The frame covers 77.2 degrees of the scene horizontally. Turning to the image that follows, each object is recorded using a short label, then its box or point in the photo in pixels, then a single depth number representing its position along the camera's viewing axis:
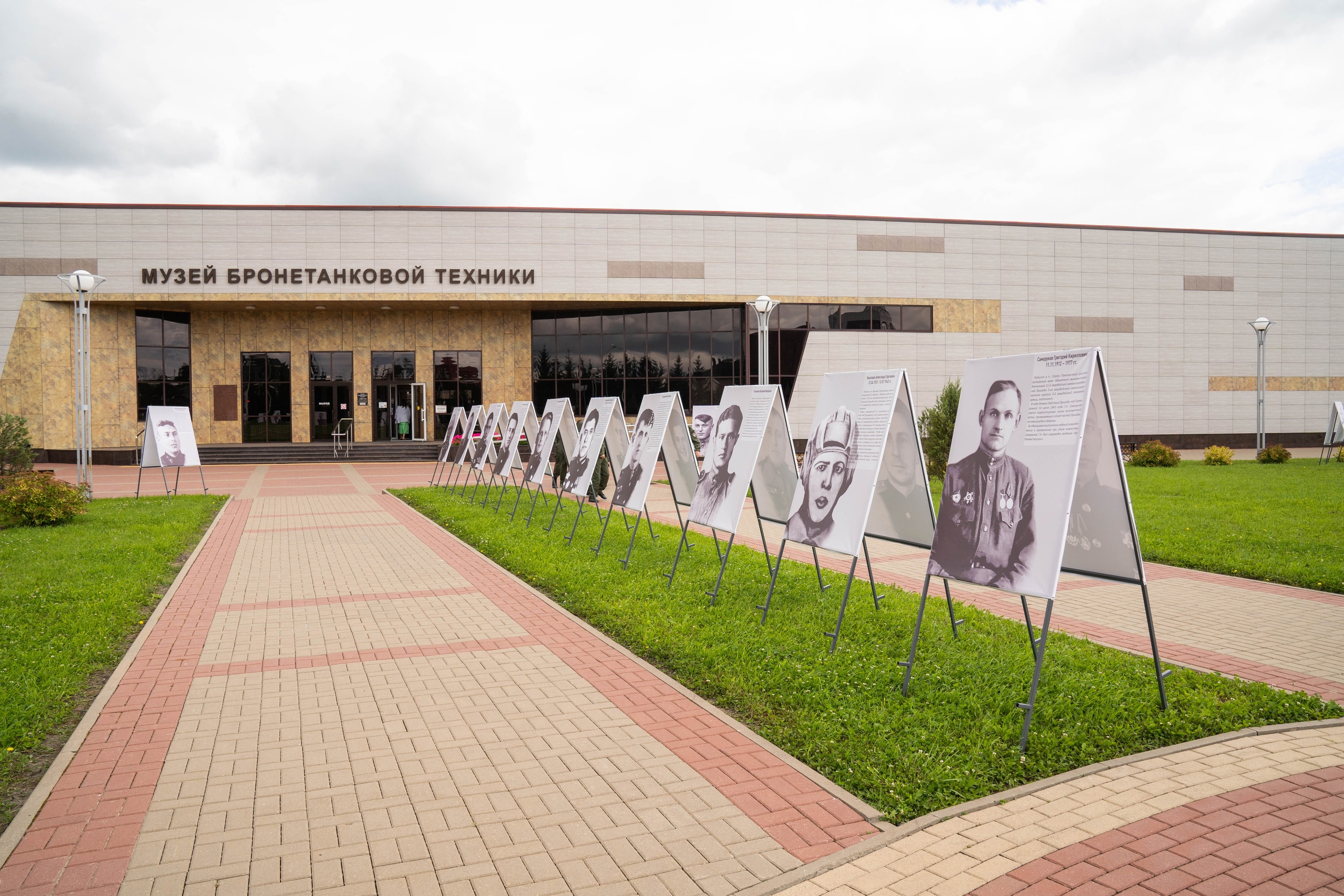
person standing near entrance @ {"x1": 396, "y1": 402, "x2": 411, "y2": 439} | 35.62
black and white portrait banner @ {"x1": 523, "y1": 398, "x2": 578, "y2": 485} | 13.27
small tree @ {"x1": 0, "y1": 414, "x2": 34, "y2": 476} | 16.17
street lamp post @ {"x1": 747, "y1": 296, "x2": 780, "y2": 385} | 21.14
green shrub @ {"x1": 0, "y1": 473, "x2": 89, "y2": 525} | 13.11
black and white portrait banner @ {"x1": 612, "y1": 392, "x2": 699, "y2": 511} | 9.62
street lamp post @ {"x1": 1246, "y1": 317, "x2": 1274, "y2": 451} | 29.72
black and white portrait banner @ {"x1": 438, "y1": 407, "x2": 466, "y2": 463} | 21.86
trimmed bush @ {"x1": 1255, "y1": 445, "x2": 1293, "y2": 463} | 25.84
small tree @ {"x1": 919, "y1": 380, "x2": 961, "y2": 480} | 19.64
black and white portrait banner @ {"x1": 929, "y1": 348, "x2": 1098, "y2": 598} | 4.82
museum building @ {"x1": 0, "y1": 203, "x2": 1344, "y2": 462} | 31.36
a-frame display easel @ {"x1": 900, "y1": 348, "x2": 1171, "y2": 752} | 4.95
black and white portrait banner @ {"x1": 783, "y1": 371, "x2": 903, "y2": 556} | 6.39
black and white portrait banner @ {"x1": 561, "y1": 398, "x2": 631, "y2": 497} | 11.39
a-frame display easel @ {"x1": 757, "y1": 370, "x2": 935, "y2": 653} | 6.42
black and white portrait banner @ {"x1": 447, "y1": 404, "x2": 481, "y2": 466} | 20.06
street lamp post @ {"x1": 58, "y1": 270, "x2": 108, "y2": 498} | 16.91
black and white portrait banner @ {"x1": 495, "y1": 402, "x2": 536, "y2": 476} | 15.57
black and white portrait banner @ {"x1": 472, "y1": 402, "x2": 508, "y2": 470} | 18.19
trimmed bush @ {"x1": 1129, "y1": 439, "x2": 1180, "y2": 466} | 25.17
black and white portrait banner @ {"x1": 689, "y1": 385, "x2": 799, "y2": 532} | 7.84
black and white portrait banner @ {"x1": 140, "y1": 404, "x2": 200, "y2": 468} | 17.67
